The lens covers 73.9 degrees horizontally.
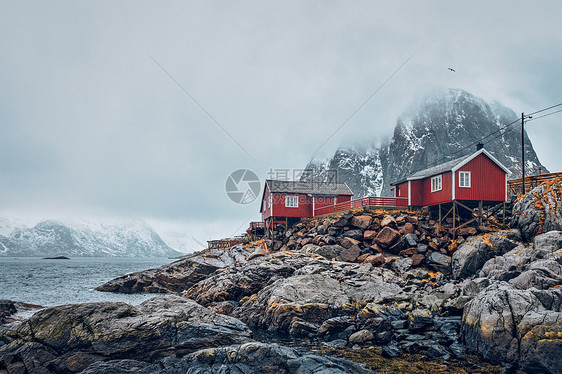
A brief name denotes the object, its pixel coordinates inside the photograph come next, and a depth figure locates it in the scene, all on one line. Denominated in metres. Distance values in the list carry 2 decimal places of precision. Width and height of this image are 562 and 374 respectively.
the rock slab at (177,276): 41.50
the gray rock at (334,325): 19.28
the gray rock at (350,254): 31.16
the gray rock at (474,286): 21.03
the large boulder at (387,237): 31.02
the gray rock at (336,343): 17.33
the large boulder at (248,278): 27.20
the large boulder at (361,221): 33.56
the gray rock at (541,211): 27.12
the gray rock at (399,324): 19.07
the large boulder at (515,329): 13.58
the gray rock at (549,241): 23.20
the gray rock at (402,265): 27.94
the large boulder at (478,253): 26.33
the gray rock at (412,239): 30.50
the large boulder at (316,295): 20.83
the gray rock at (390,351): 15.70
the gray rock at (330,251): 31.78
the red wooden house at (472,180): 32.91
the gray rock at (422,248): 29.93
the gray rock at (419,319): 19.05
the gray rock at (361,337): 17.56
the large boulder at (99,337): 14.28
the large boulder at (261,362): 13.04
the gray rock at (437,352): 15.58
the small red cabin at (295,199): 45.44
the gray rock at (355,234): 33.12
